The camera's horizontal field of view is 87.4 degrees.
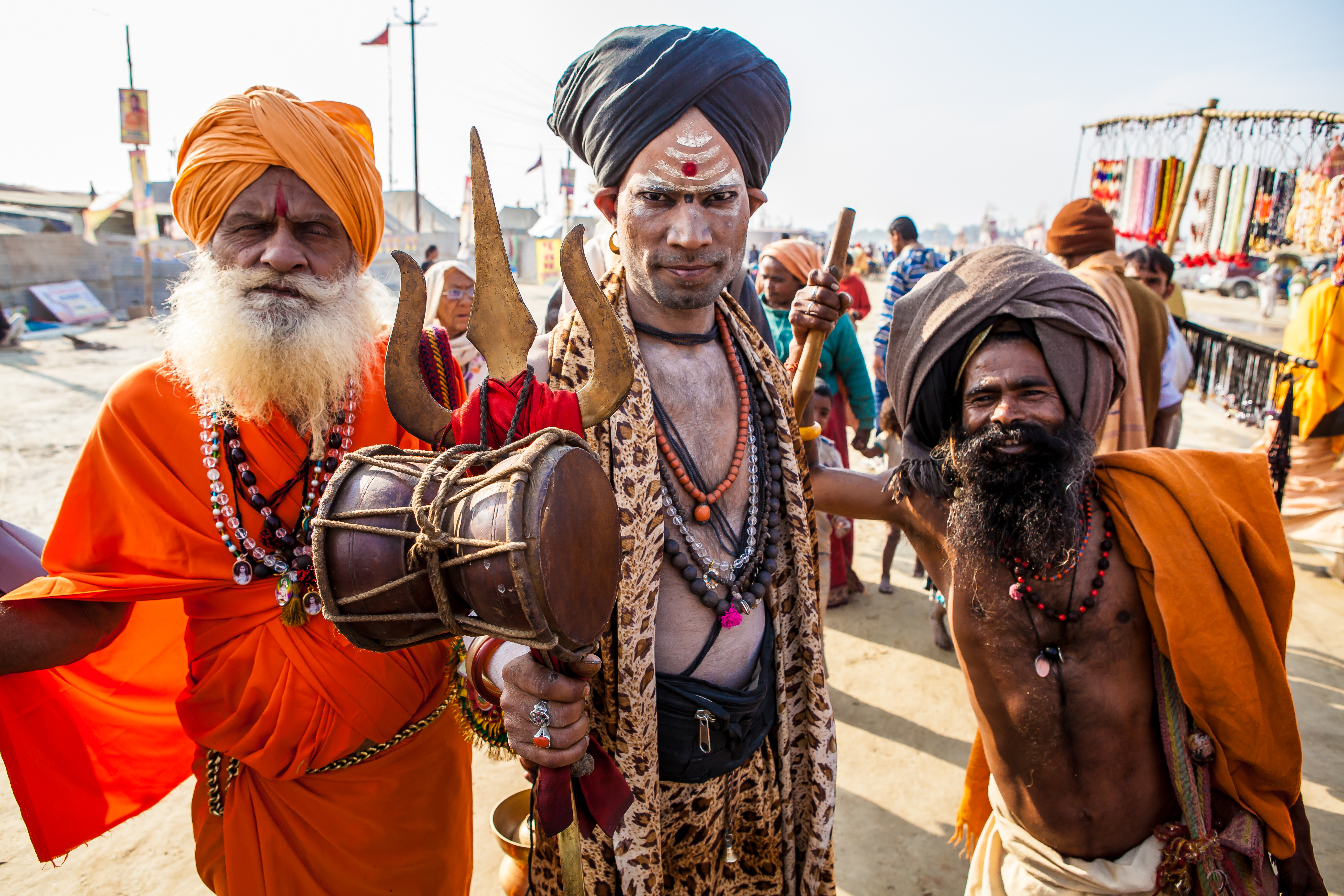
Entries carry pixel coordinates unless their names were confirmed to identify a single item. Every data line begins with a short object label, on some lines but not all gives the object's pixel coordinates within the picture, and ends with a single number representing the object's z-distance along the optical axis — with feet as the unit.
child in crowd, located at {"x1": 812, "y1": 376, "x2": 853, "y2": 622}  11.26
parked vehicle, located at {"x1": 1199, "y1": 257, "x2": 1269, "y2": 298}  98.84
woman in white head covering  16.52
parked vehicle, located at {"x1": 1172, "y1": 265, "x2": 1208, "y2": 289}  115.44
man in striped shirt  19.22
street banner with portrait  53.26
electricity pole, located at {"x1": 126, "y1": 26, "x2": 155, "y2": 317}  58.23
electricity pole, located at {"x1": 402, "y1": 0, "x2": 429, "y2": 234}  68.54
